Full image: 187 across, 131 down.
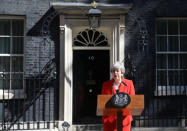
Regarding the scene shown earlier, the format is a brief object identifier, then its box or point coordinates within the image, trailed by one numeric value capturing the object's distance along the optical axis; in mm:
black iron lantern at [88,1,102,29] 7496
